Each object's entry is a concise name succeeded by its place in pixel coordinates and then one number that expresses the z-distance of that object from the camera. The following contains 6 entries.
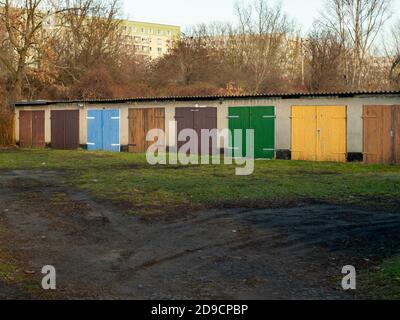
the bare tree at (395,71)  42.08
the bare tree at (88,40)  45.47
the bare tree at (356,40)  44.97
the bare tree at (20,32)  33.34
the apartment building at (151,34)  95.95
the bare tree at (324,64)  45.81
